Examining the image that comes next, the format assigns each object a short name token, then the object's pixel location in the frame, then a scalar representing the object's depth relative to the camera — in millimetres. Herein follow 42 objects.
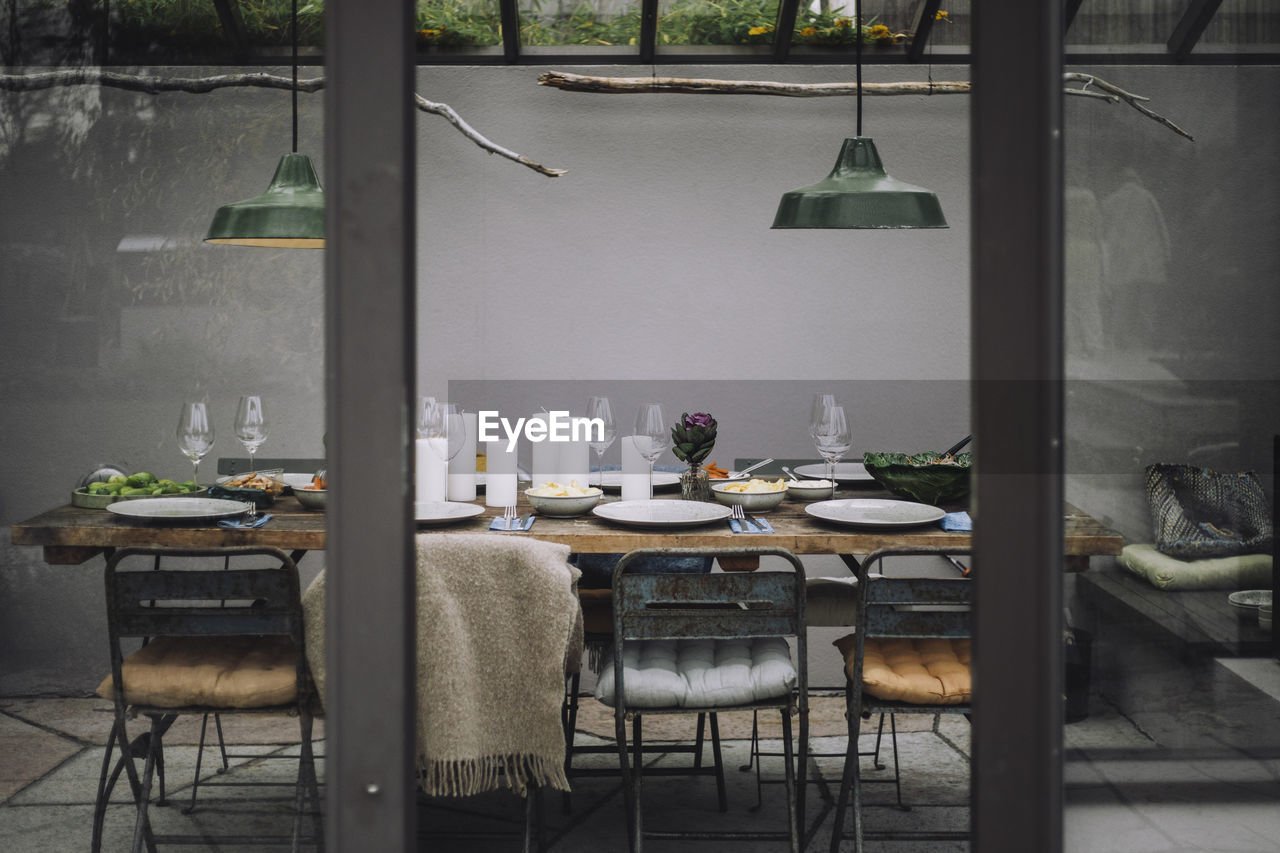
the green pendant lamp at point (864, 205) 2795
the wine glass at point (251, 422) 2955
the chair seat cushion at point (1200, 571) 3637
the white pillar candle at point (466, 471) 2986
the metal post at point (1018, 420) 1224
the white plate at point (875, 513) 2609
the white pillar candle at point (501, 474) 2893
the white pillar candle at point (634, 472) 2921
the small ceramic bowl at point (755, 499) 2865
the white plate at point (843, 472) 3268
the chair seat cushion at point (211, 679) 2389
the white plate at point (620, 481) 3195
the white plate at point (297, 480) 3064
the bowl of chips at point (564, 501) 2775
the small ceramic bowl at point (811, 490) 3078
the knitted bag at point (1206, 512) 3694
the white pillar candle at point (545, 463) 2982
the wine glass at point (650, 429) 2904
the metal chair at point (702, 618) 2391
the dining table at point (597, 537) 2514
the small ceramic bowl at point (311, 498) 2763
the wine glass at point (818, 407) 2908
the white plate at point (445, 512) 2656
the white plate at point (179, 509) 2619
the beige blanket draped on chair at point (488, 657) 2262
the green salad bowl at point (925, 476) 2832
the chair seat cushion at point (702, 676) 2445
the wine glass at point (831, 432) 2904
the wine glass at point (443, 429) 2873
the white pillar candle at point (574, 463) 2963
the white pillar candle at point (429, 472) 2840
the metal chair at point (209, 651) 2334
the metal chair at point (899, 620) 2412
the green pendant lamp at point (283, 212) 2674
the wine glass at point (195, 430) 2869
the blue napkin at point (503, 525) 2611
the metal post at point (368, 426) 1235
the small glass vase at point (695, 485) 2988
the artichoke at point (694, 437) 2918
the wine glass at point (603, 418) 3086
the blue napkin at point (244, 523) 2571
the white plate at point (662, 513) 2607
